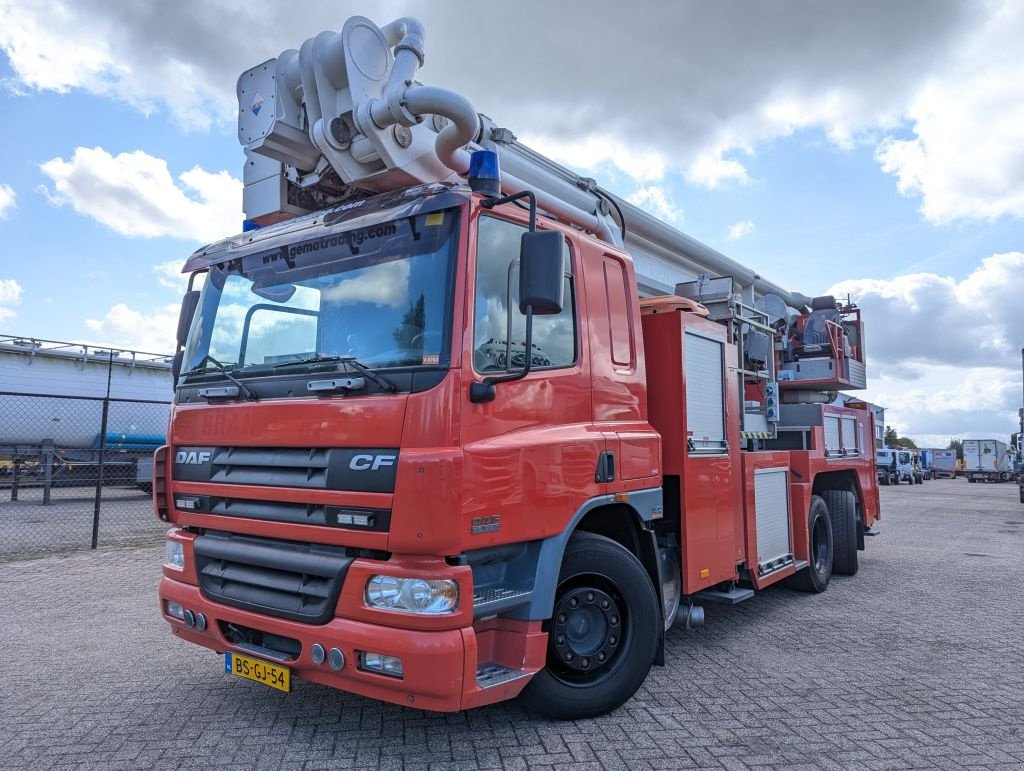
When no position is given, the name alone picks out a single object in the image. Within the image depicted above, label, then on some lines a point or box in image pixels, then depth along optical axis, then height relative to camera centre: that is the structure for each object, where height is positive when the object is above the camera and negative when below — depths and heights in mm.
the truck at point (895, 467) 40281 -374
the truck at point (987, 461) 46406 +30
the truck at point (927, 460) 57125 +96
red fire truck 3148 +183
